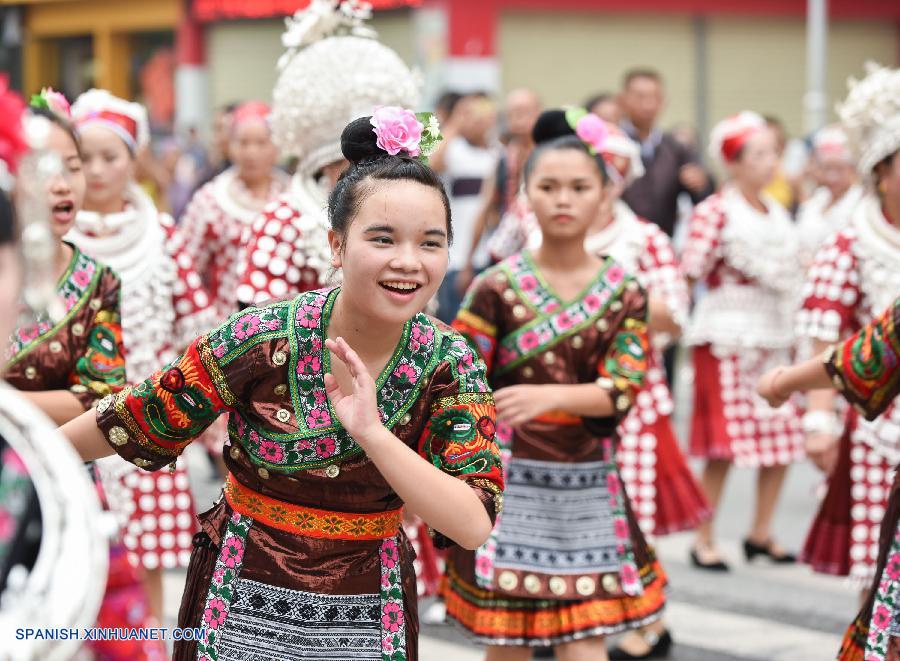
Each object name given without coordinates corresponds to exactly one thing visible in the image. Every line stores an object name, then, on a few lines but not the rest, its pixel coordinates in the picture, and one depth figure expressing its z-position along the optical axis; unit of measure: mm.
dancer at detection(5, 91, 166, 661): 7301
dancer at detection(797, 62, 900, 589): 9137
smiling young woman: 5816
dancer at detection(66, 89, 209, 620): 10158
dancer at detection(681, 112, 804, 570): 13900
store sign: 43126
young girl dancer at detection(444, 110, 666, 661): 8521
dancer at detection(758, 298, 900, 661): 6669
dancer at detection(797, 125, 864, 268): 15108
